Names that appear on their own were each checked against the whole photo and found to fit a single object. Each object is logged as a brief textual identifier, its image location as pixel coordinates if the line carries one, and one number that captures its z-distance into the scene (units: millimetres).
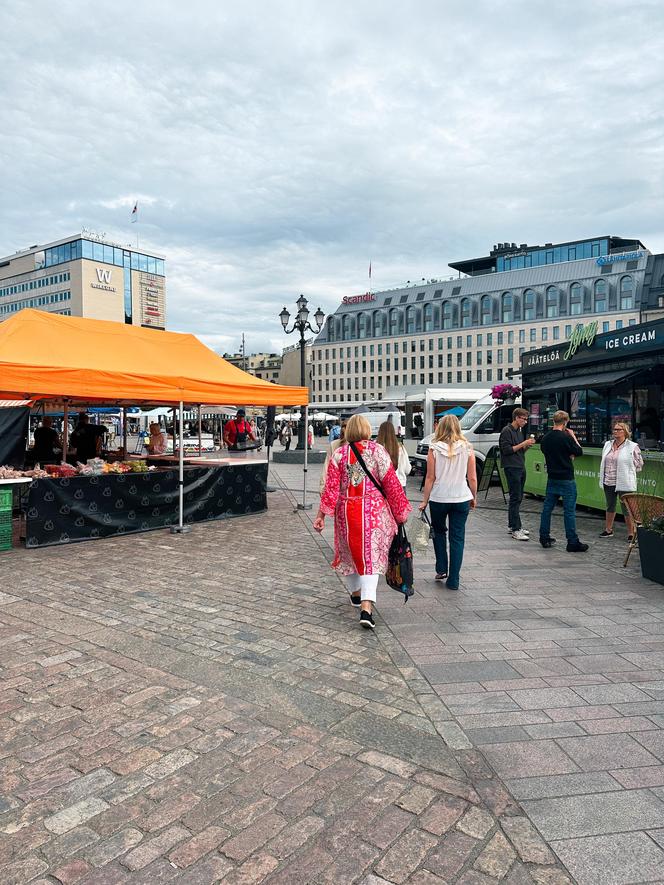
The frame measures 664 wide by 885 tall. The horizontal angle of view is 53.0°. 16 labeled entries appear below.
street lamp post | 23922
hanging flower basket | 17625
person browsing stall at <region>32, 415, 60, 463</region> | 14539
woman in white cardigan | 9023
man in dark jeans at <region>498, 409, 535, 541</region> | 9422
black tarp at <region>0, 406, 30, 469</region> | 13758
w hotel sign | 100500
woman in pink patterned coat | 5281
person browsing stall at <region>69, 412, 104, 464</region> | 14219
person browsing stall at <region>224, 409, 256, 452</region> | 15242
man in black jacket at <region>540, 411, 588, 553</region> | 8391
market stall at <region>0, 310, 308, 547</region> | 8547
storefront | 10227
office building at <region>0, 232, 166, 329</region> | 98938
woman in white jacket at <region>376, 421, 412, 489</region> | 5836
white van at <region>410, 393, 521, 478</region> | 17719
